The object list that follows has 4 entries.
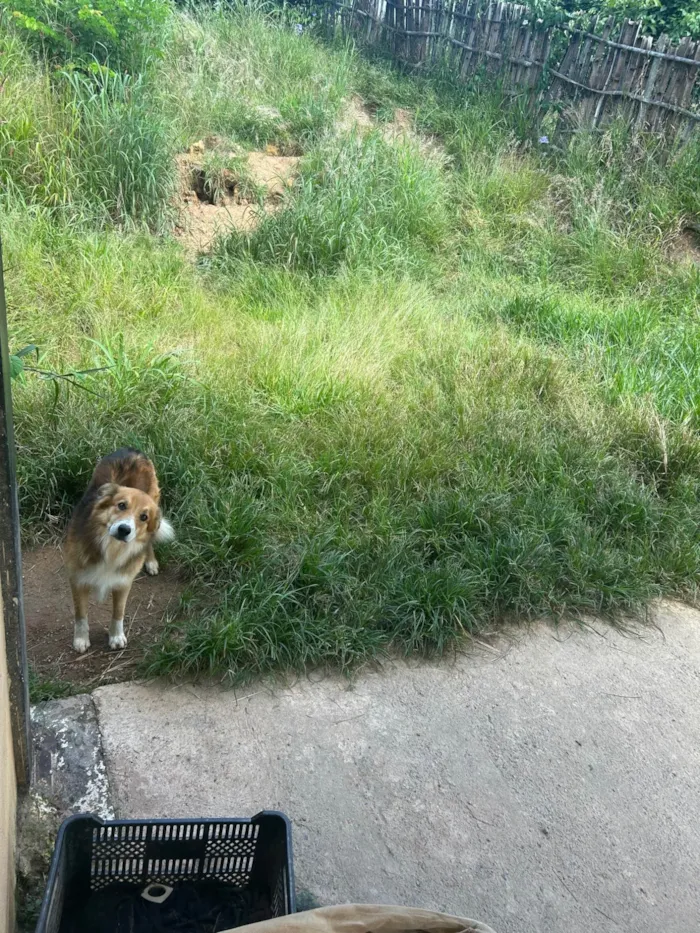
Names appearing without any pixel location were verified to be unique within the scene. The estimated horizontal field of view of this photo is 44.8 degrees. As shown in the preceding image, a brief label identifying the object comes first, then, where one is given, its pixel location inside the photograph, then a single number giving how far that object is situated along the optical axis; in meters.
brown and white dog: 3.12
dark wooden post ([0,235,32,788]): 1.93
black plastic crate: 2.16
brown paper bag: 1.88
